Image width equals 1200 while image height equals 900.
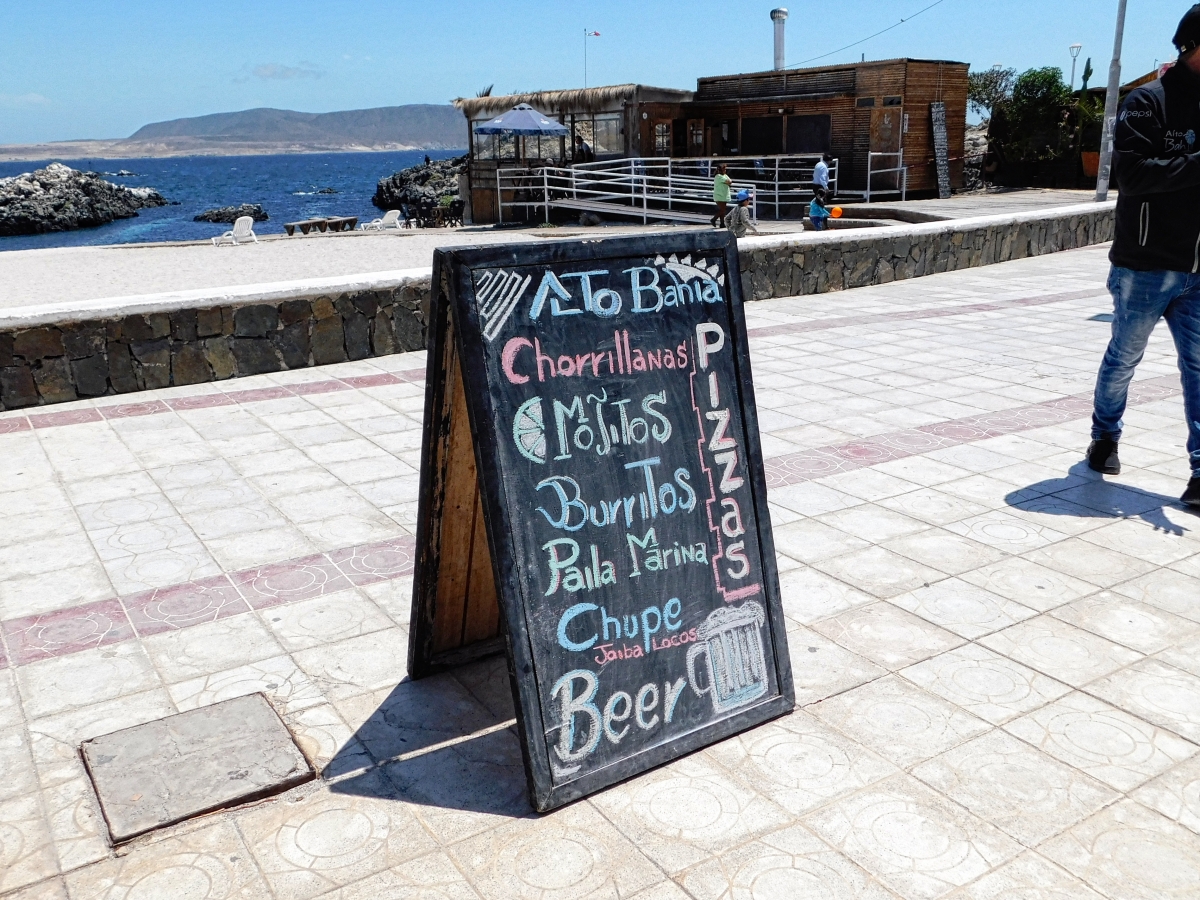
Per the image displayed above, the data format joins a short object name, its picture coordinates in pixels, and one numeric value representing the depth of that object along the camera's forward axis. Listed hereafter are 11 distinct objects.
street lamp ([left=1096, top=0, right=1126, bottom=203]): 20.75
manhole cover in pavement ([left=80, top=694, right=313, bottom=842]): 2.86
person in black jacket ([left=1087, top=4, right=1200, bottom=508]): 4.60
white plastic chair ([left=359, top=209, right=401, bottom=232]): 29.80
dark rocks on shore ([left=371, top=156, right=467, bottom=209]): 70.50
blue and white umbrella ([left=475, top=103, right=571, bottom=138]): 25.31
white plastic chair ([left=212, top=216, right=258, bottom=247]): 21.67
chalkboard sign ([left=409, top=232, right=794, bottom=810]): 2.78
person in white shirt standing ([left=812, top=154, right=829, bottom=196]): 21.58
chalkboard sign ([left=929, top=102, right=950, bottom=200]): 25.52
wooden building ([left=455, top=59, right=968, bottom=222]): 25.05
